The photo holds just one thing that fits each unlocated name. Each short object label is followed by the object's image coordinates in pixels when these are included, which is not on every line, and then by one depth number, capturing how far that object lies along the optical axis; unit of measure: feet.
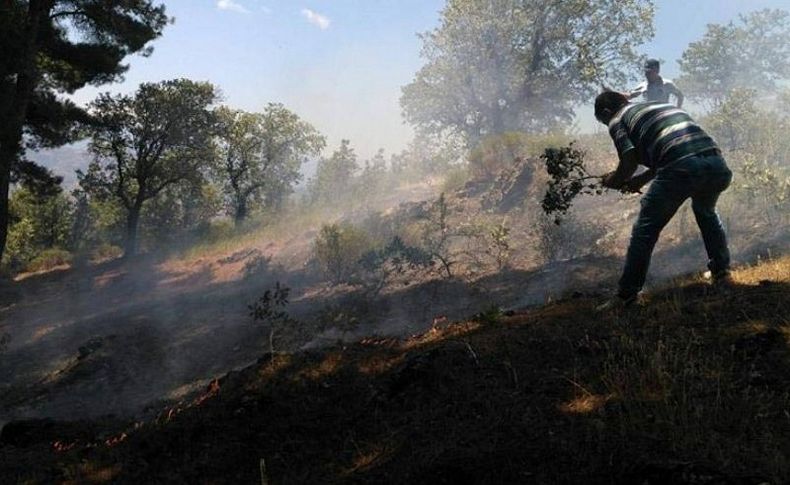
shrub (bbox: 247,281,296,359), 21.90
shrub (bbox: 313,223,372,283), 36.55
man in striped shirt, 12.00
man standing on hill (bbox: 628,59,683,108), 22.15
